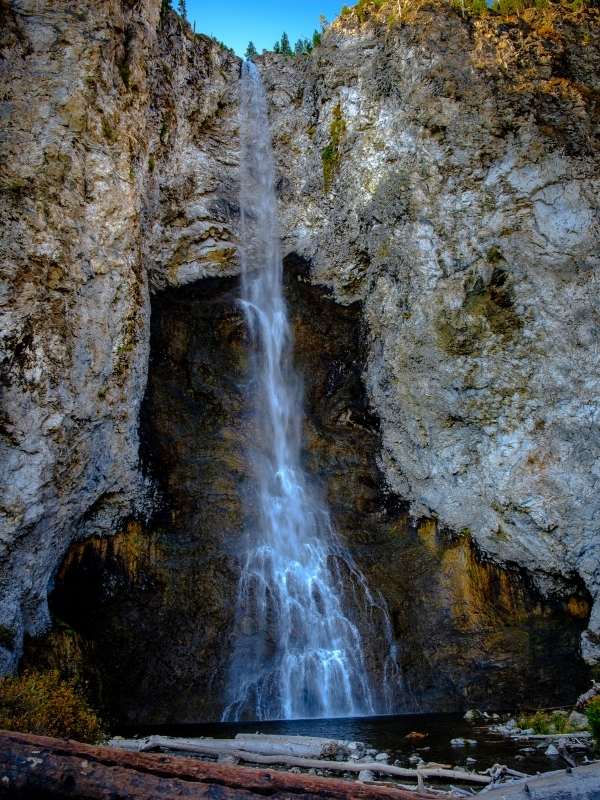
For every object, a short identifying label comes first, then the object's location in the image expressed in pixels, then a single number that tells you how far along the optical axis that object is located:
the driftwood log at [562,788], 5.64
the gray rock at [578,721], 14.21
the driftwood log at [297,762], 9.73
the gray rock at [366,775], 9.62
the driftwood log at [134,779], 3.97
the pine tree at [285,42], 48.61
